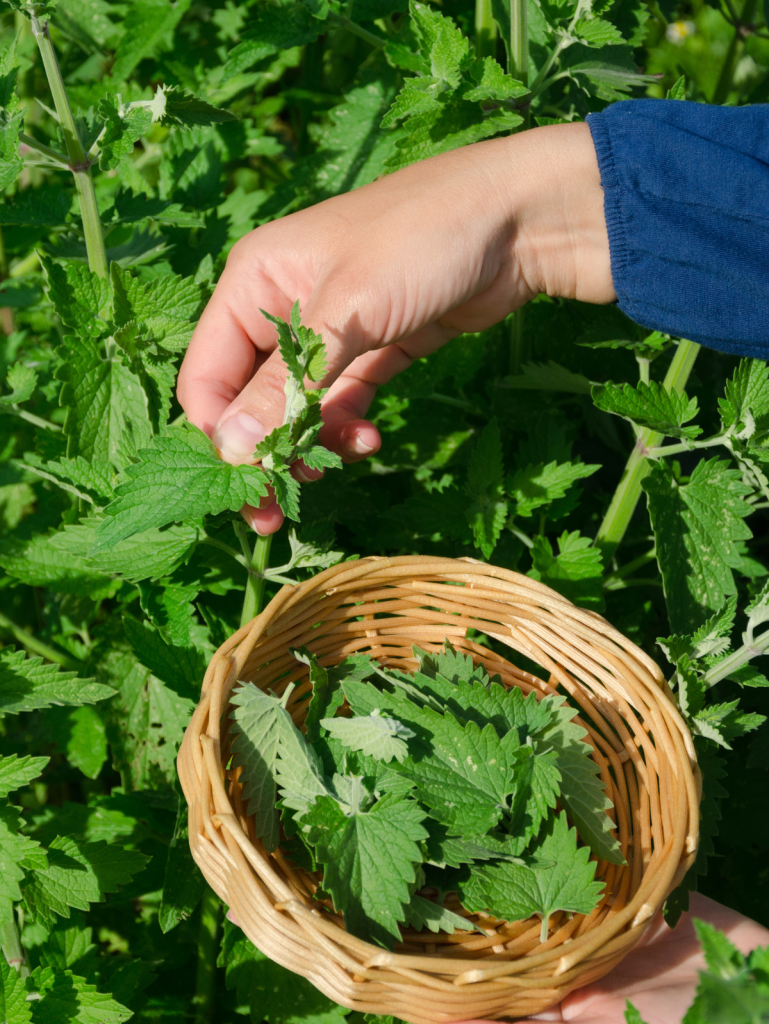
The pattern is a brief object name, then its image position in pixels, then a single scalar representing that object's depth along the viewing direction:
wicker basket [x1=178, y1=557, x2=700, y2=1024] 0.53
